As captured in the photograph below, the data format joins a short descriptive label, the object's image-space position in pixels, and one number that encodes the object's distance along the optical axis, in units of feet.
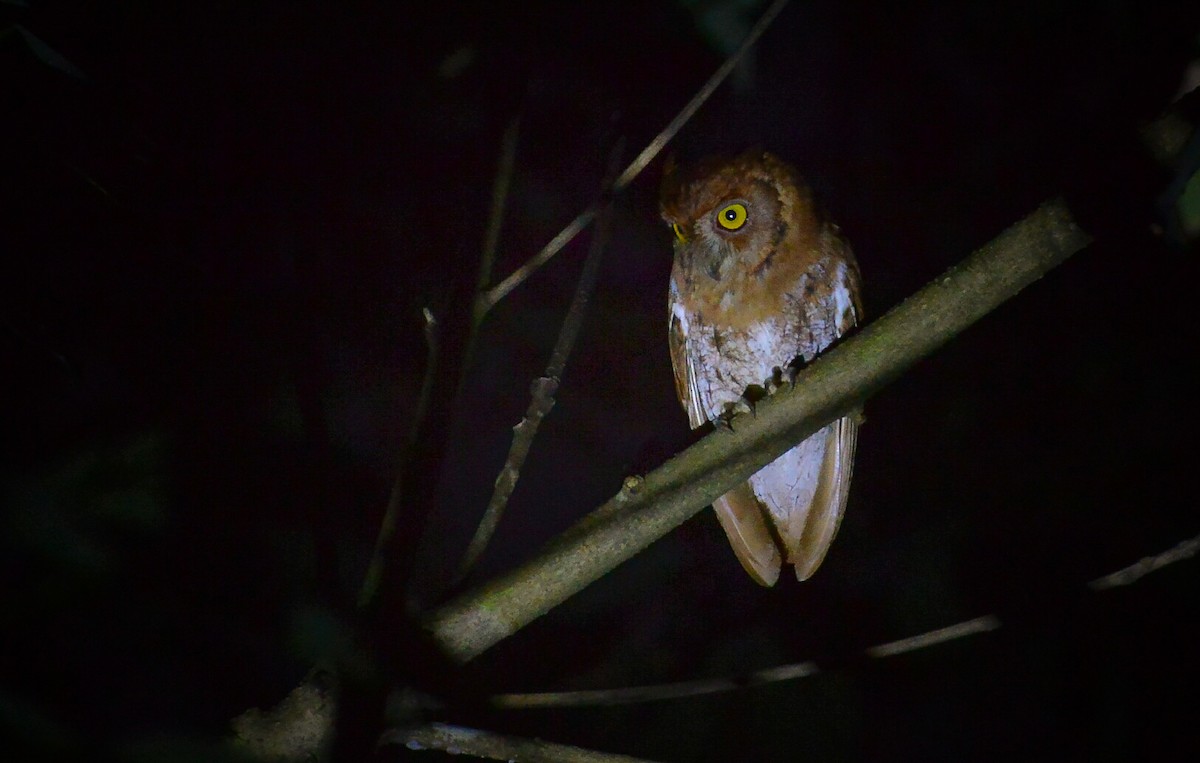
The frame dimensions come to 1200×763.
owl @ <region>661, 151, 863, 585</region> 21.61
